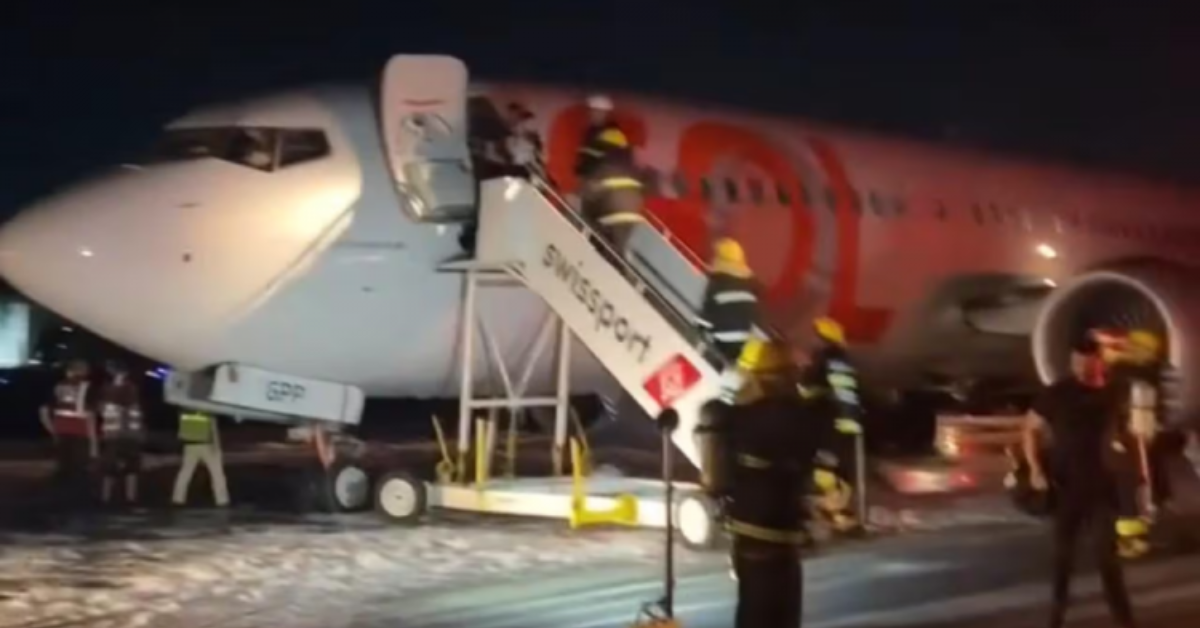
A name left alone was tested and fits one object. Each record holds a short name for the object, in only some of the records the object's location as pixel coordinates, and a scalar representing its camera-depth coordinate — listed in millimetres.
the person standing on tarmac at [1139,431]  11016
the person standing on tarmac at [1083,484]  8797
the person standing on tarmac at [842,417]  12508
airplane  13094
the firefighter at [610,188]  13641
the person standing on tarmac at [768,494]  7699
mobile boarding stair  12586
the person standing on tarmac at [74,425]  16484
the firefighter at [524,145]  13695
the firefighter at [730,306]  12664
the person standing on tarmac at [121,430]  15820
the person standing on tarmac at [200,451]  15570
